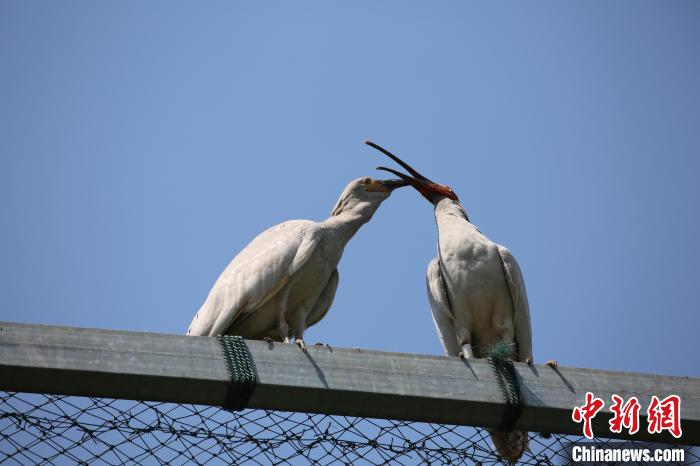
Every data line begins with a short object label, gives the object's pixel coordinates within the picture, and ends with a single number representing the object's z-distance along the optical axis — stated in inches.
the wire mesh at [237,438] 515.2
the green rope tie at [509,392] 522.3
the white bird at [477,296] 828.6
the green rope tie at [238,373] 488.4
